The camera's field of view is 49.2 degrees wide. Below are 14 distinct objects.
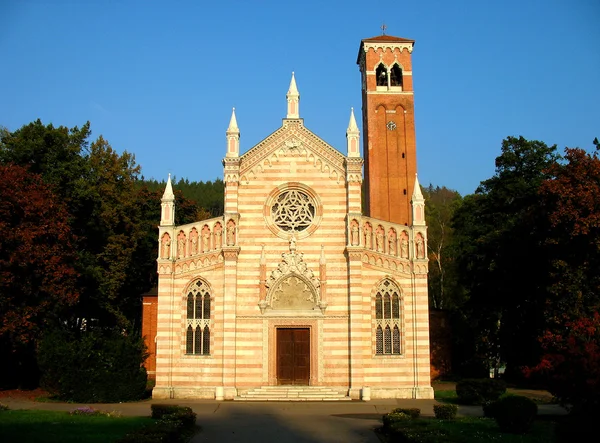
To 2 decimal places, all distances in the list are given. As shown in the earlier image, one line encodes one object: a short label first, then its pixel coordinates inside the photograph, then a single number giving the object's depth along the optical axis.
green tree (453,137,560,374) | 38.09
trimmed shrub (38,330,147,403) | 32.47
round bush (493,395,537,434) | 21.06
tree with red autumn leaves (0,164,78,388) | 34.44
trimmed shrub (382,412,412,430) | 21.30
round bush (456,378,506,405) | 31.42
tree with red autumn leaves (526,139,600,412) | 31.56
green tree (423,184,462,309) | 60.66
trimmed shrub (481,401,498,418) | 22.02
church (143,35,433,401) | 33.59
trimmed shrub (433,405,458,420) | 24.33
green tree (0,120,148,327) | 42.53
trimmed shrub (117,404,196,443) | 17.36
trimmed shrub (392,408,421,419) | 23.38
